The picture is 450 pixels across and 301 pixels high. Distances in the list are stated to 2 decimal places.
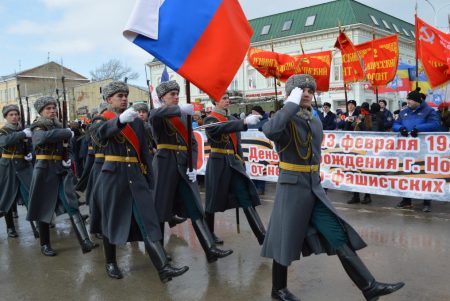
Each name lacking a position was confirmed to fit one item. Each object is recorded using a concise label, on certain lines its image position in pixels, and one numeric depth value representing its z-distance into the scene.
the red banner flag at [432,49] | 8.63
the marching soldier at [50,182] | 5.57
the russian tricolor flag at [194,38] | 4.14
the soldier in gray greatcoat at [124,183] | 4.46
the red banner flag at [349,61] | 10.13
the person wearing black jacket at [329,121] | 10.02
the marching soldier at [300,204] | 3.64
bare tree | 62.14
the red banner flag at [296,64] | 11.07
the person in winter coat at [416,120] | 7.39
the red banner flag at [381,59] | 9.55
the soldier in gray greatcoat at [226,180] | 5.42
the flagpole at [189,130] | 4.47
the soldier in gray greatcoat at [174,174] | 5.00
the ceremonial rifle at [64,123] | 5.91
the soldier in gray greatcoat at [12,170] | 6.61
